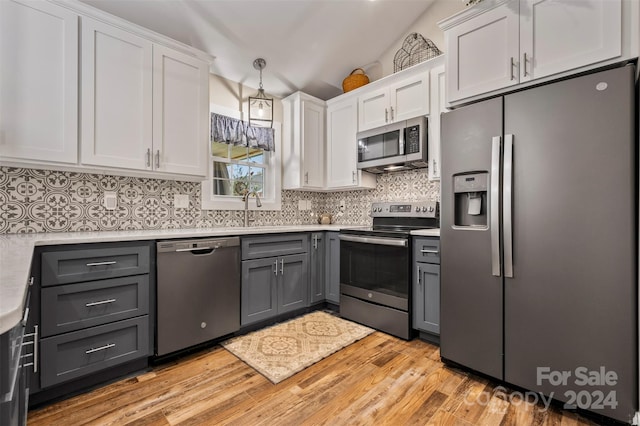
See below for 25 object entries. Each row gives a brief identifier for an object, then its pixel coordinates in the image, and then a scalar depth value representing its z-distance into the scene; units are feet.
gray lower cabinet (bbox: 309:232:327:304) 10.33
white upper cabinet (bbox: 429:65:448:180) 8.89
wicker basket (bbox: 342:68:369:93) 11.48
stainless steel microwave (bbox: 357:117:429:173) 9.28
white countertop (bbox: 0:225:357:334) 1.89
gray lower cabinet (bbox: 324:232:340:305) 10.39
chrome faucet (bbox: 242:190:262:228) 10.56
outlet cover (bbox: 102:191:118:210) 7.89
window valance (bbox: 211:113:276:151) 10.09
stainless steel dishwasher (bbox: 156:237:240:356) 6.91
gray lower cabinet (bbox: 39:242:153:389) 5.57
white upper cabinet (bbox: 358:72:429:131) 9.33
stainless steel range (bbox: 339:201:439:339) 8.46
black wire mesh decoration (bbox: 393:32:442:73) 10.19
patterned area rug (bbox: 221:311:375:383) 6.95
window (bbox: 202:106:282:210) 10.30
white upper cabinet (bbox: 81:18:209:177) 6.81
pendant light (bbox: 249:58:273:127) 10.65
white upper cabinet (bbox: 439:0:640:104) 5.12
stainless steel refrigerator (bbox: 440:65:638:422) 4.91
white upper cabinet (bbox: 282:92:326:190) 11.58
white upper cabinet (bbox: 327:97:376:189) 11.23
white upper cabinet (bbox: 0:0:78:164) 5.92
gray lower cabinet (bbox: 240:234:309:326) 8.57
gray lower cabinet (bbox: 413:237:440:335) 7.92
